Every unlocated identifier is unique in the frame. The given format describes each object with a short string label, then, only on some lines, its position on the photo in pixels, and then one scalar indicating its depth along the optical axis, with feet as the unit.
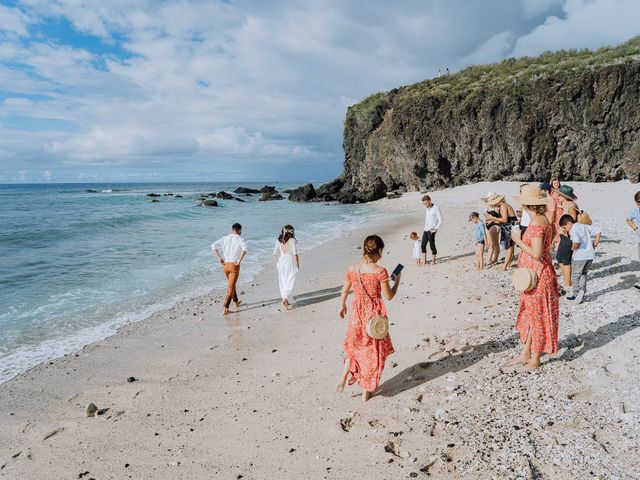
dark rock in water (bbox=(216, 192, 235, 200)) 208.35
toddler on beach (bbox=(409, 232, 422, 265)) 39.06
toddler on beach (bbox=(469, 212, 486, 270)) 33.50
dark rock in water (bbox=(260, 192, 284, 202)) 193.83
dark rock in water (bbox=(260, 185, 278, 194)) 227.81
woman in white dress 29.50
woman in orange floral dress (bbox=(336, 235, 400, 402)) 14.52
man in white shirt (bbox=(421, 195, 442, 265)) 37.81
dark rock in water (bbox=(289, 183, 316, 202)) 175.42
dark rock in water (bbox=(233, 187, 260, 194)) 259.80
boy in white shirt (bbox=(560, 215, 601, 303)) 22.25
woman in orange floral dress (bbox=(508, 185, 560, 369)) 15.07
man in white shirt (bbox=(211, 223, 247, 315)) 29.48
